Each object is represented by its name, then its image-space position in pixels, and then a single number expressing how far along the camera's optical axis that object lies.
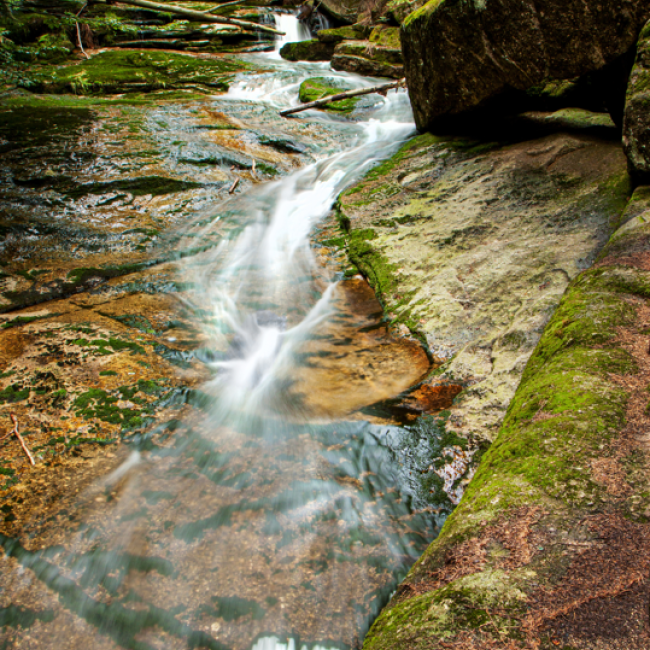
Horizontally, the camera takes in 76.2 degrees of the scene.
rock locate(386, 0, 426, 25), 14.44
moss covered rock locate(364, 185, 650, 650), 1.23
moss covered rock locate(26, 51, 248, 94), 11.34
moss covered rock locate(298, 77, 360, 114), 11.03
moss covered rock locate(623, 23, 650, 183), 3.37
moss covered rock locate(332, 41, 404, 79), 13.52
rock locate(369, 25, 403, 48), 14.77
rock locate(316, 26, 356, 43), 16.50
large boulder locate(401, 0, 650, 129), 4.23
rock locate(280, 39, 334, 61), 16.36
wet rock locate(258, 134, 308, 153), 8.88
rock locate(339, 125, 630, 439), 3.38
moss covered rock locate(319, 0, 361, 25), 19.05
